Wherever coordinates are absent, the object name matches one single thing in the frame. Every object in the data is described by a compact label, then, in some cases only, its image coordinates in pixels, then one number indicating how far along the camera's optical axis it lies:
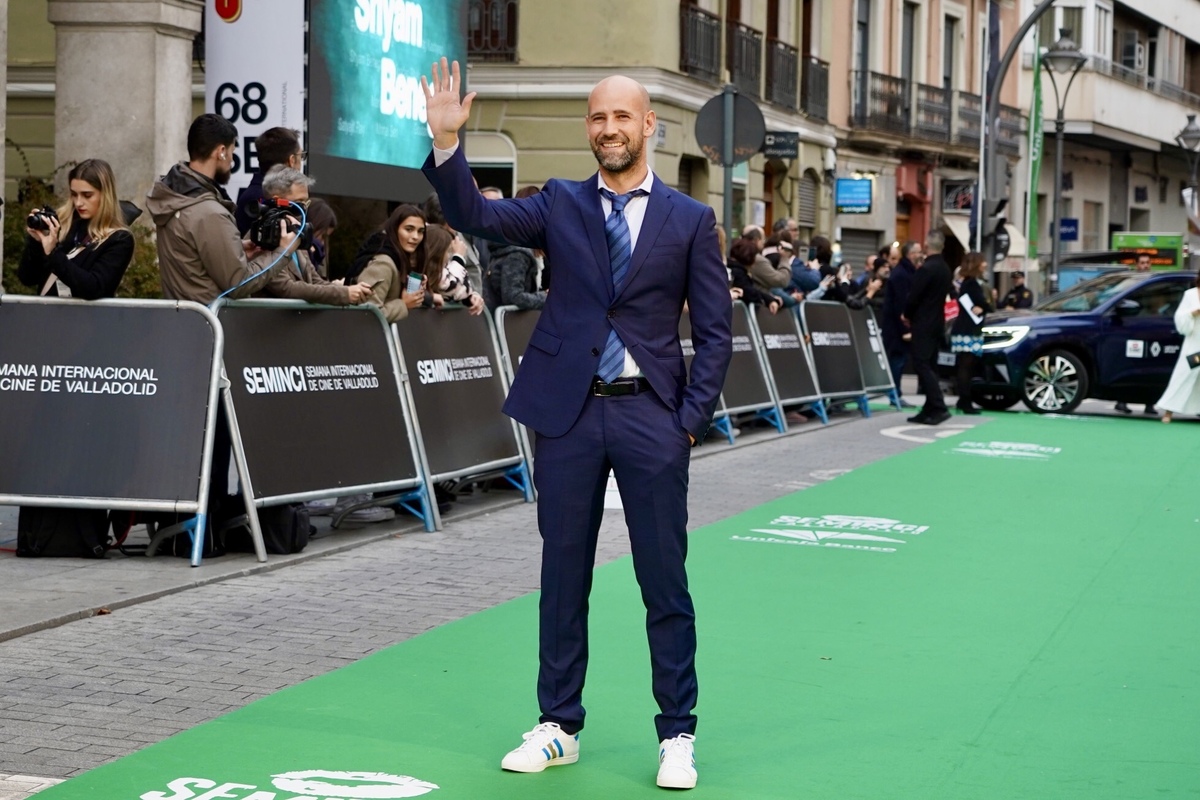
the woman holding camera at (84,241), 8.69
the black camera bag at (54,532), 8.77
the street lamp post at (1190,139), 45.56
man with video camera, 9.12
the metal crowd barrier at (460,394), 10.45
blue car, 21.19
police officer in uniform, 32.53
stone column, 14.44
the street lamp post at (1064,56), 31.23
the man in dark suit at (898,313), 20.48
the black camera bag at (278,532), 9.12
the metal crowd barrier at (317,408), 8.88
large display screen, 14.52
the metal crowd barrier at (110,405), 8.56
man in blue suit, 5.26
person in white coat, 19.78
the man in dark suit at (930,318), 18.62
